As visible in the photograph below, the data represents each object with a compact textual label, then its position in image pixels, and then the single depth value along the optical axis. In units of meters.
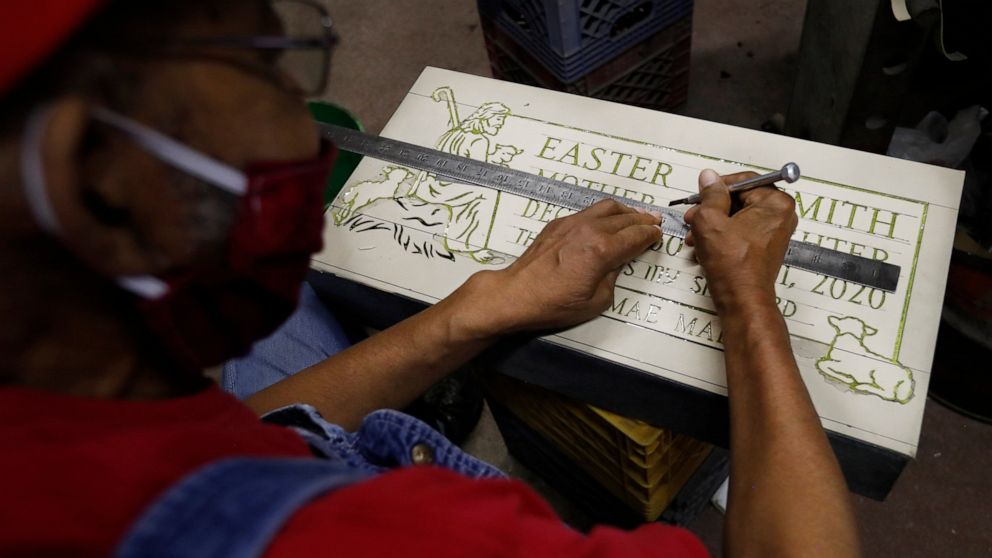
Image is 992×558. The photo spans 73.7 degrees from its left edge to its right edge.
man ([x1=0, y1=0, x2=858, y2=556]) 0.49
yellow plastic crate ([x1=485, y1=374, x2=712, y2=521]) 1.24
